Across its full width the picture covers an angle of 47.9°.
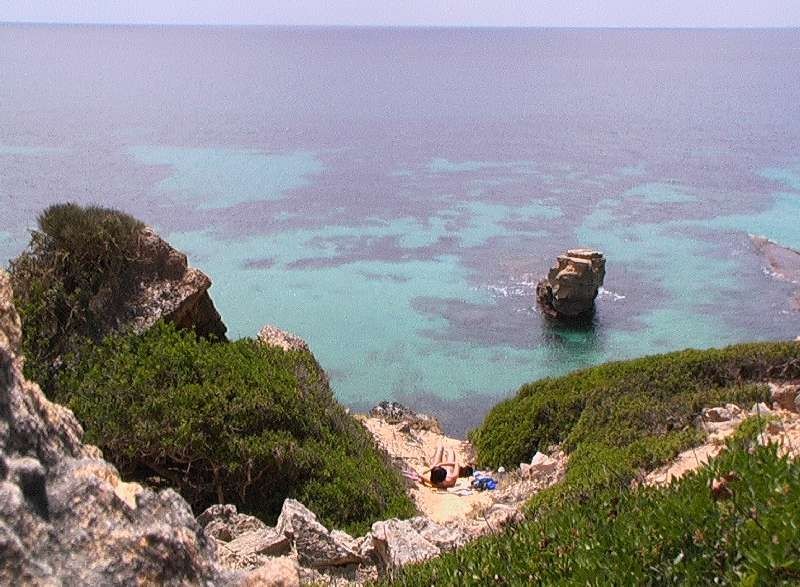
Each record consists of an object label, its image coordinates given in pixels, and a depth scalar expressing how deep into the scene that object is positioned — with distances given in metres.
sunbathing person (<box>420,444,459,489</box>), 19.17
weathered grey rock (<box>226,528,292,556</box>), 10.77
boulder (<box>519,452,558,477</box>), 17.33
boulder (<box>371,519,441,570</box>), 9.74
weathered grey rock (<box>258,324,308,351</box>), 20.06
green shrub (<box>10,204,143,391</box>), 17.11
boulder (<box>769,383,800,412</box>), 16.23
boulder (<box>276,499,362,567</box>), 10.86
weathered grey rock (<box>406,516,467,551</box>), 10.63
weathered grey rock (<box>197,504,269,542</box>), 12.05
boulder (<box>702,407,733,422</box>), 15.55
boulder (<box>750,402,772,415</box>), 14.60
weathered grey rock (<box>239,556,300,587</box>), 4.84
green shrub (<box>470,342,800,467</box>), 17.30
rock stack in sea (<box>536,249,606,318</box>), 39.72
